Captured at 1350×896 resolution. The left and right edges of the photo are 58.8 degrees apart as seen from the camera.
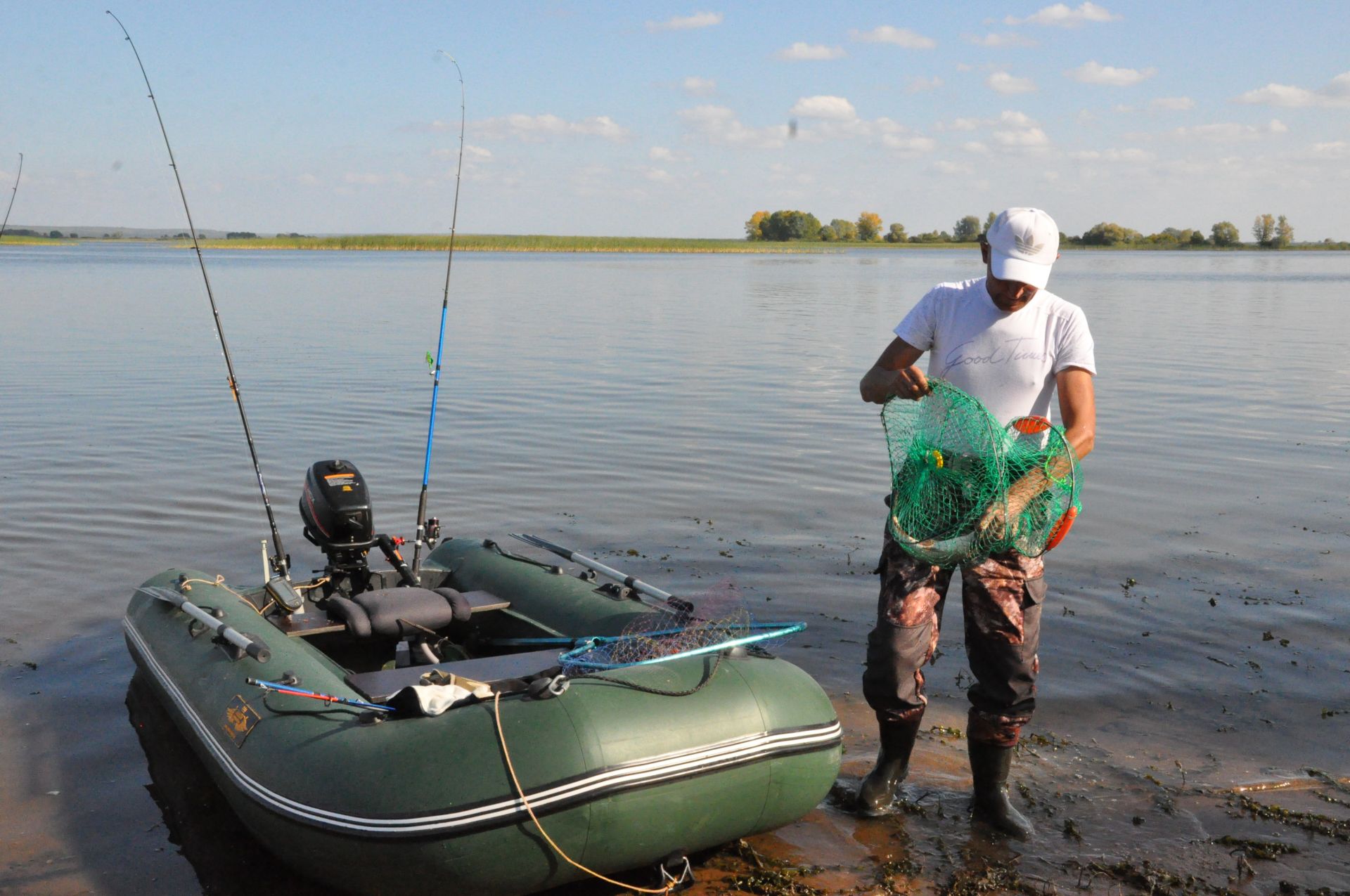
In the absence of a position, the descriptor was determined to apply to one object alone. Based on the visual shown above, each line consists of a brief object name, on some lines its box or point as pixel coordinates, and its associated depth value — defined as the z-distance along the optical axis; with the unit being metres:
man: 3.78
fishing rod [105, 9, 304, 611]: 5.04
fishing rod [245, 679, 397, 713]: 3.68
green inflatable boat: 3.37
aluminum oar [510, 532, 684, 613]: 4.87
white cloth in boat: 3.63
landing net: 3.93
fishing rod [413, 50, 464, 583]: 5.98
